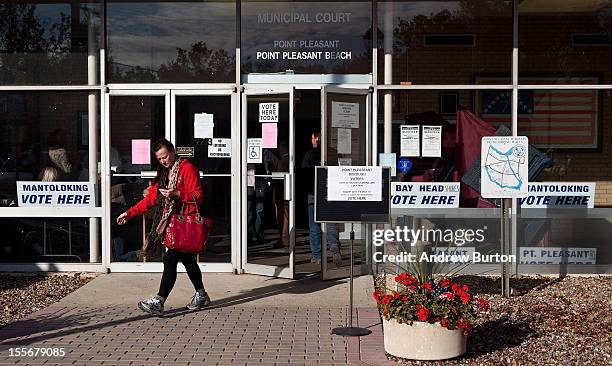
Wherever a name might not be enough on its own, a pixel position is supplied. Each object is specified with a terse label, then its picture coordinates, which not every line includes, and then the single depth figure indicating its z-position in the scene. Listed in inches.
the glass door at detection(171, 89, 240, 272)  427.5
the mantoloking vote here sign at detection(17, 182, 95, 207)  433.4
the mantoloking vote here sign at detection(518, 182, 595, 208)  426.9
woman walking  330.3
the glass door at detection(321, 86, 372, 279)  409.1
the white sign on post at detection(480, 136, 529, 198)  365.1
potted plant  267.6
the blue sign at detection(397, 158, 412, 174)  428.5
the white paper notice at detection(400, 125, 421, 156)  427.8
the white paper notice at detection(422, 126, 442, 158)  426.9
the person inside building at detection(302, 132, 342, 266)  419.8
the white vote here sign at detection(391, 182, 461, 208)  428.8
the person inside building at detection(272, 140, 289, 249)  416.3
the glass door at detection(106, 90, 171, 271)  428.8
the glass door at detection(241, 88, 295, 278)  415.5
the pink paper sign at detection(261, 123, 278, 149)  419.2
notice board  314.5
